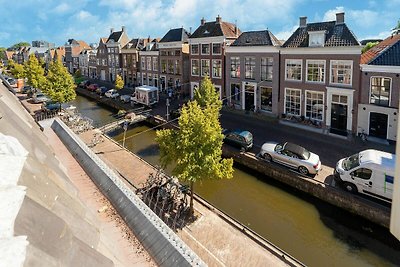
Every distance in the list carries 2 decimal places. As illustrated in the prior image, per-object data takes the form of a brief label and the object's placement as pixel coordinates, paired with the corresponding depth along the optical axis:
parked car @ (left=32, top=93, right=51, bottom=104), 45.25
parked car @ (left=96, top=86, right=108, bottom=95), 51.23
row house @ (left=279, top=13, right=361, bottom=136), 25.75
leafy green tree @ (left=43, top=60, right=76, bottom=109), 37.47
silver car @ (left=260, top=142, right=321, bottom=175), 19.64
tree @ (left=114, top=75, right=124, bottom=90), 49.12
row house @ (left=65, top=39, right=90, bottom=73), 80.00
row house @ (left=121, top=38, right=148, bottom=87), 54.56
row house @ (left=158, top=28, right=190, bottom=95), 43.62
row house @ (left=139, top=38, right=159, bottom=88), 49.22
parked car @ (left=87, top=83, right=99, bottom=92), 55.38
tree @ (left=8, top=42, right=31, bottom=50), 163.88
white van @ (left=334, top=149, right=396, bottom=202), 16.39
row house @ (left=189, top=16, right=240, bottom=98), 36.97
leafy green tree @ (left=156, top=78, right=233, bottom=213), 15.37
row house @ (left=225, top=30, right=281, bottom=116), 31.50
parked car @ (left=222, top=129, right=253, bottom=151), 23.88
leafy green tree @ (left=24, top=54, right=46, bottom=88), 50.37
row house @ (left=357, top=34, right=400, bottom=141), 23.21
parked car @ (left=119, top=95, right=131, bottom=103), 44.03
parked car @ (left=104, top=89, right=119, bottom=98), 47.38
